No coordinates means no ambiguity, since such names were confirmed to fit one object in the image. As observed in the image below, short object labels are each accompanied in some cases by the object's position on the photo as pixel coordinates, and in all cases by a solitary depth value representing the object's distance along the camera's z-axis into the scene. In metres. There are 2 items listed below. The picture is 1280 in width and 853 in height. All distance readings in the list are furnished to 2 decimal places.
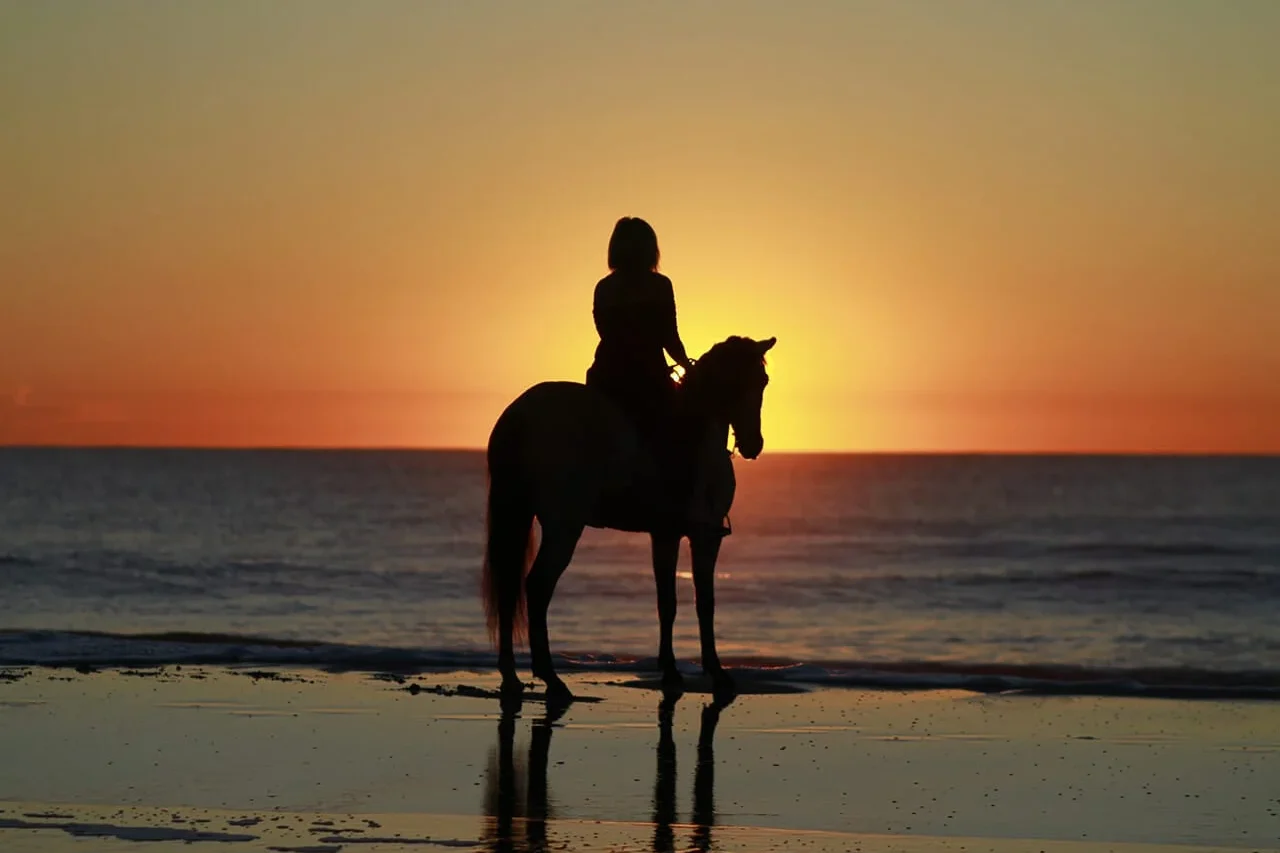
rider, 17.41
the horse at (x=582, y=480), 17.08
